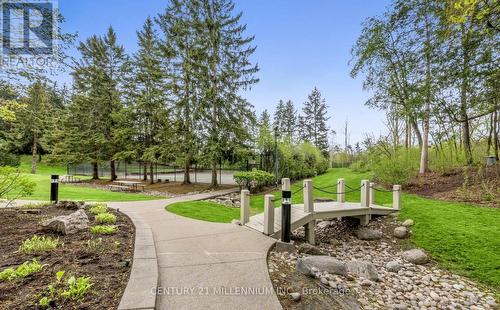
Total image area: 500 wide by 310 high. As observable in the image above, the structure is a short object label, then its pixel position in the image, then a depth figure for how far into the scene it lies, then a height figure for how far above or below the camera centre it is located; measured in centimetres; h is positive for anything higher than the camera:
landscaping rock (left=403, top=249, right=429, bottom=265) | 541 -227
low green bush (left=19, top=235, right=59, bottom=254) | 348 -131
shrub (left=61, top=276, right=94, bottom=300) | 228 -128
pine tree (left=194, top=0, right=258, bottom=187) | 1559 +558
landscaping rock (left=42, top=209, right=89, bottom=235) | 439 -127
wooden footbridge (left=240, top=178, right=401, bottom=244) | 525 -153
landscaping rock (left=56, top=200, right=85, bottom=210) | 680 -140
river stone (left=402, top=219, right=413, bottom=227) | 698 -191
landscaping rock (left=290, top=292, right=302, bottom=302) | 286 -166
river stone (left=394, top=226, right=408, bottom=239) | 661 -207
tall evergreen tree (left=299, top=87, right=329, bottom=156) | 4809 +748
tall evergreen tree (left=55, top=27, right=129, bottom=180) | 2009 +421
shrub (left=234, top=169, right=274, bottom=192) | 1353 -126
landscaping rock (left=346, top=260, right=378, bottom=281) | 438 -208
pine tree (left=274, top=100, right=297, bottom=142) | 5142 +878
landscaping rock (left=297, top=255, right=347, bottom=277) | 380 -177
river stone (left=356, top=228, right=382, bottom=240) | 697 -225
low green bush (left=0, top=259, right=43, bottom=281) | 260 -126
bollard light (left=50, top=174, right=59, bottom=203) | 768 -106
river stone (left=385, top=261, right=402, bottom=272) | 505 -231
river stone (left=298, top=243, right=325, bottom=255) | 502 -194
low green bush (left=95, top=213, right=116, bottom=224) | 526 -136
